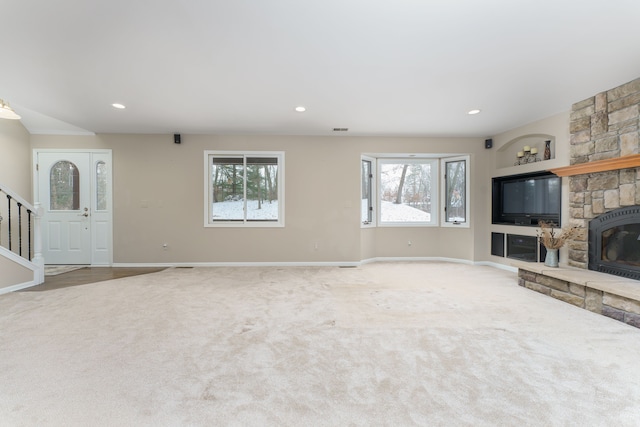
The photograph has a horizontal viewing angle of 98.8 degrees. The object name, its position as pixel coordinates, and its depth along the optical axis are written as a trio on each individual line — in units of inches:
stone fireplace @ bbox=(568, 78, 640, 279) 121.6
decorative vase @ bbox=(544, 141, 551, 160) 168.9
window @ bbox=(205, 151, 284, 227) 206.8
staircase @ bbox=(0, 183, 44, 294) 141.3
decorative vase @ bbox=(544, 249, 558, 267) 142.3
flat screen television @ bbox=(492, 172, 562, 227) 164.6
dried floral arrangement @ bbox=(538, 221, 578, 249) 141.3
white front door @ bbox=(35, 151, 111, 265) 202.1
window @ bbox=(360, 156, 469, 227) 221.5
